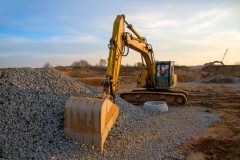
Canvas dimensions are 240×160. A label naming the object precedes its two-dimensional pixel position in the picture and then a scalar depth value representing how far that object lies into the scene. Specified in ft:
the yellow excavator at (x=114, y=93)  14.38
